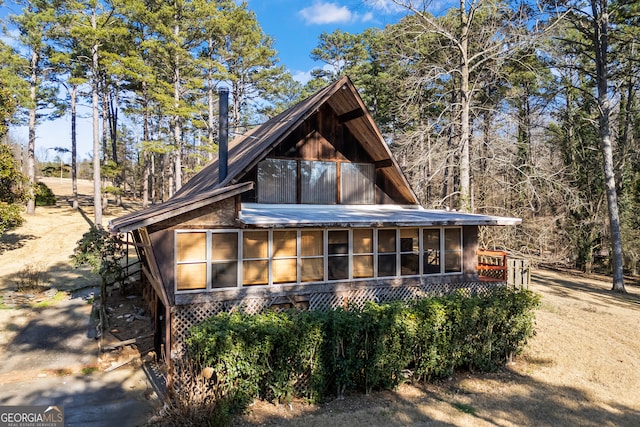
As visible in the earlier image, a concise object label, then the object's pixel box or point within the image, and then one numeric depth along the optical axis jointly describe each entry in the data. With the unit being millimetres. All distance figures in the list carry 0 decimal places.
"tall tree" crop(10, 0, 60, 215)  25719
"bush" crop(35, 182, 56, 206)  32250
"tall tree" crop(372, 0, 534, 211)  16141
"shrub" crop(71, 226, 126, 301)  14055
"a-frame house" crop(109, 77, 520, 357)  8867
